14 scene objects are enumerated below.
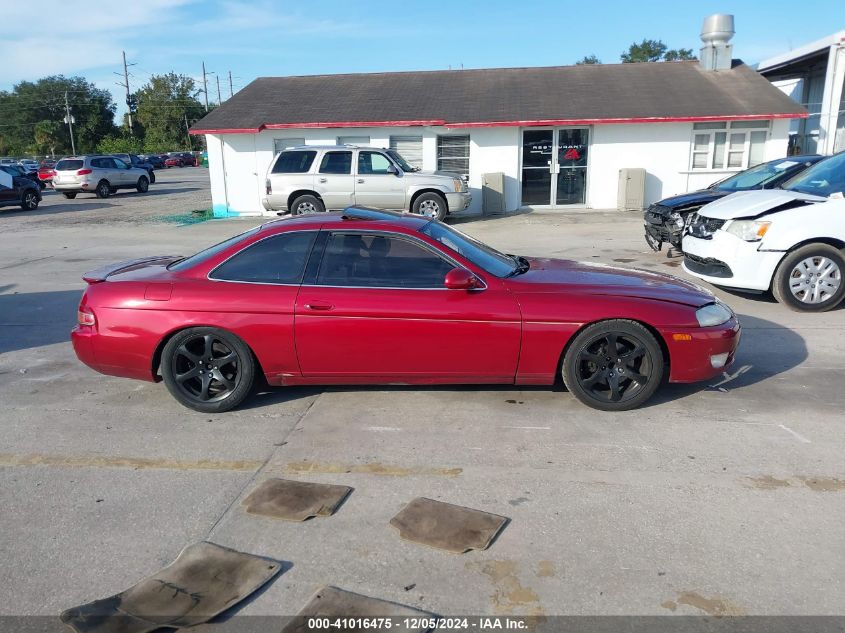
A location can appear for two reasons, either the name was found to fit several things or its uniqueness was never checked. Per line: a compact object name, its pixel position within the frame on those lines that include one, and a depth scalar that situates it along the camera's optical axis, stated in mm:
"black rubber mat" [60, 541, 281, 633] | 2771
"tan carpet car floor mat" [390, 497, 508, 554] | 3287
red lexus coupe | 4707
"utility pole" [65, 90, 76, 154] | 67375
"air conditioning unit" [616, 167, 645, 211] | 18641
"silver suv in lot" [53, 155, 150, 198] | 27562
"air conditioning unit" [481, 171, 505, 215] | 18844
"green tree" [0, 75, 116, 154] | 81419
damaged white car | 7340
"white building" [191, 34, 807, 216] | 18594
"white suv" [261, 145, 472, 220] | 15773
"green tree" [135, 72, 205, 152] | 81562
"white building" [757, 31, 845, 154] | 20391
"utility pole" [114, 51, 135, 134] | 80312
